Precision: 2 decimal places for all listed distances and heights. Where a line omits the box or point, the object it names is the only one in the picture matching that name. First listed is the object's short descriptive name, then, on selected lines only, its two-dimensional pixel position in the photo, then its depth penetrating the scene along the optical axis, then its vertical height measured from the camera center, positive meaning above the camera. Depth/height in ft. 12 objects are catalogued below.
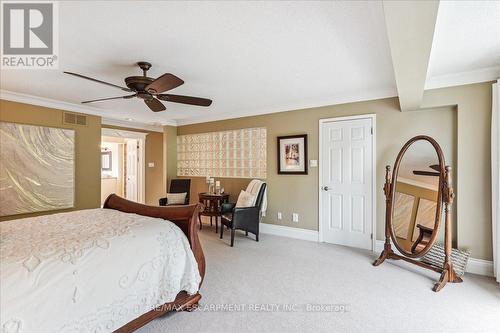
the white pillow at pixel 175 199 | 17.12 -2.30
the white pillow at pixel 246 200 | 13.87 -1.91
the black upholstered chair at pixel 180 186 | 18.13 -1.47
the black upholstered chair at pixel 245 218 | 12.65 -2.75
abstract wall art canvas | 11.80 -0.12
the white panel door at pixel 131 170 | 21.67 -0.36
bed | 4.14 -2.10
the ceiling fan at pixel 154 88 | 7.41 +2.51
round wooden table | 15.19 -2.26
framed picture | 14.01 +0.67
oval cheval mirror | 9.90 -1.41
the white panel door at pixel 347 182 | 12.10 -0.82
